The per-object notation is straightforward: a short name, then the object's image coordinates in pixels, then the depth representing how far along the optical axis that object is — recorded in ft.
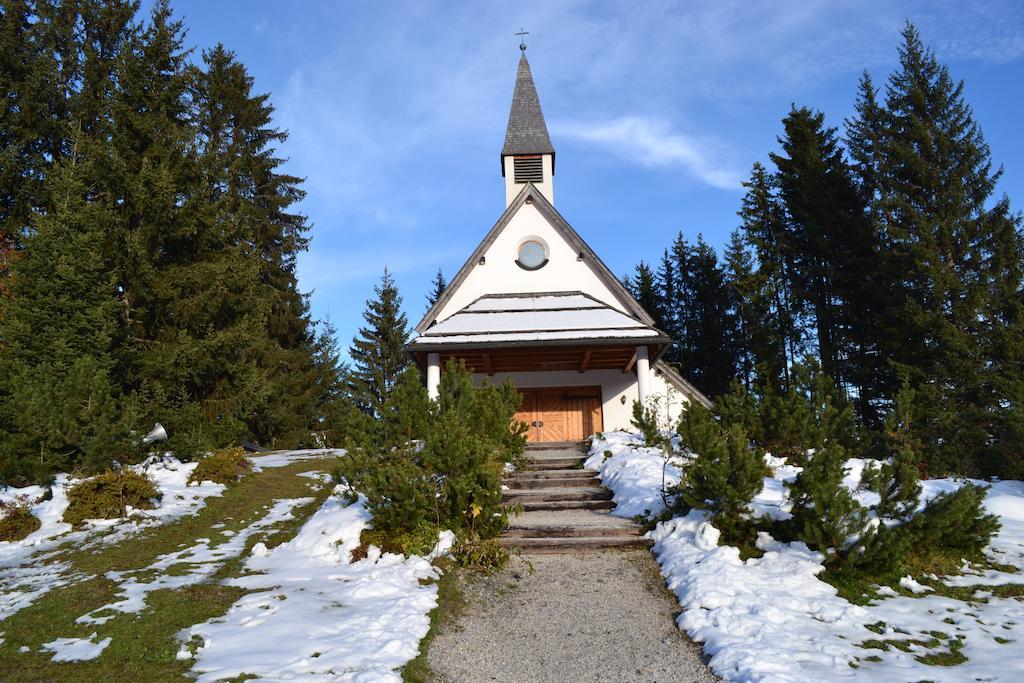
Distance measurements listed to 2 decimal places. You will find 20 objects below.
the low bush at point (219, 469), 41.88
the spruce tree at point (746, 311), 100.01
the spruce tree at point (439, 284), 152.76
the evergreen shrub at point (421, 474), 26.30
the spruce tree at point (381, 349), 119.14
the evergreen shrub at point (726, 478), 24.43
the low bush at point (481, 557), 25.17
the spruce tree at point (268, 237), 89.81
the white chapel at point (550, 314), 59.16
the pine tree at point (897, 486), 22.58
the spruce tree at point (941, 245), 64.75
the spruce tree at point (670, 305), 131.75
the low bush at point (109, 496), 31.73
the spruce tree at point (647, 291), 132.97
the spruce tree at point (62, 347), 34.88
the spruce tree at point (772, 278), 99.76
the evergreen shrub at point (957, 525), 21.86
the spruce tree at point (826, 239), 86.07
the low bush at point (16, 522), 29.43
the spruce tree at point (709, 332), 122.62
